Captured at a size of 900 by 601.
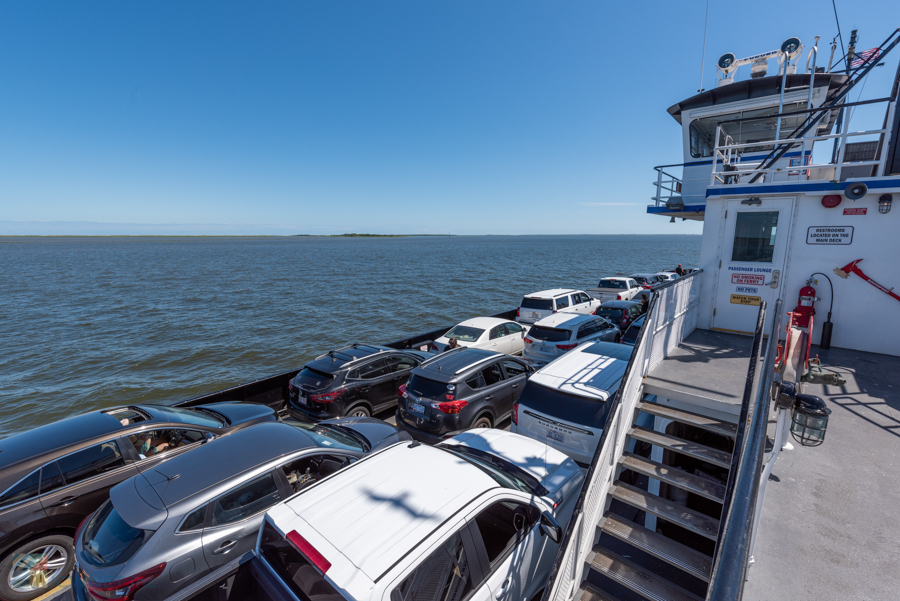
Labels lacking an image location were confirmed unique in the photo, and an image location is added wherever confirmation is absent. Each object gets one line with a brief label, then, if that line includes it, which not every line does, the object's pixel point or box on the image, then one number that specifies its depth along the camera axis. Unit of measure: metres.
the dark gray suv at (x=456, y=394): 7.02
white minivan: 5.31
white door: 6.70
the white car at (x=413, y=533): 2.63
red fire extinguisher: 6.43
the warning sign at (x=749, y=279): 6.89
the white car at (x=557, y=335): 10.22
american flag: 8.59
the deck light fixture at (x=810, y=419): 3.02
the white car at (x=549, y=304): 14.39
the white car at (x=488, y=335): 11.59
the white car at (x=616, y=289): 18.89
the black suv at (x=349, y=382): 7.94
